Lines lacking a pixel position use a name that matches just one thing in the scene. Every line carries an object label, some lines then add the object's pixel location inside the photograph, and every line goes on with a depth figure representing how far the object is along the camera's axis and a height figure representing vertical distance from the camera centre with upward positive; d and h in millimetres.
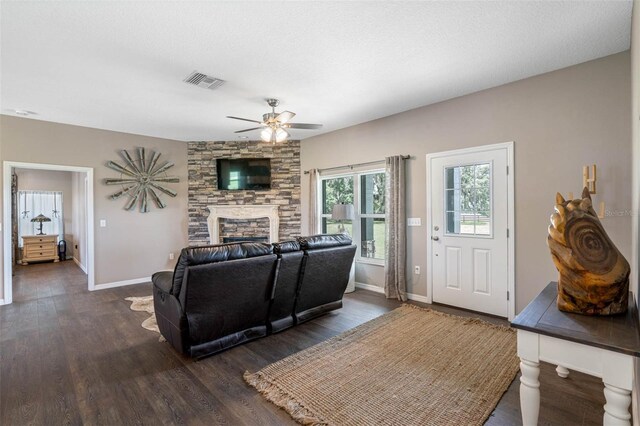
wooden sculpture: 1417 -259
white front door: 3564 -222
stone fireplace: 6168 +479
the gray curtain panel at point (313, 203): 5750 +178
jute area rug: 1916 -1277
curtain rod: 4417 +808
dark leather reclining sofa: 2486 -721
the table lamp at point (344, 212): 4832 +1
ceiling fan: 3697 +1114
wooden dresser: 7277 -858
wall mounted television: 6152 +793
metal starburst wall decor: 5441 +637
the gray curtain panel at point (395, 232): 4391 -304
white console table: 1209 -604
